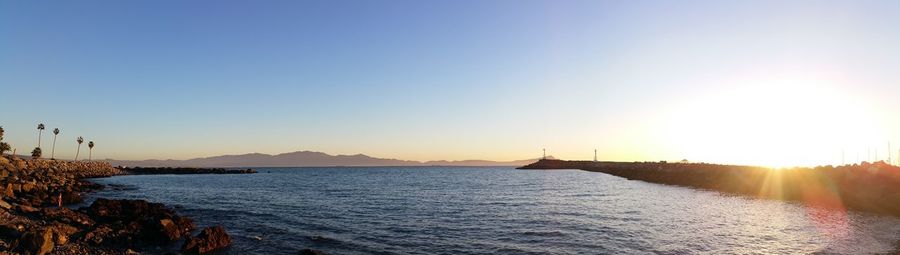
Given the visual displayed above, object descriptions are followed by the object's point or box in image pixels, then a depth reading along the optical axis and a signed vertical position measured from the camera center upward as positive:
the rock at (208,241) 22.42 -4.30
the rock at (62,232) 20.77 -3.79
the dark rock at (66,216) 27.03 -3.71
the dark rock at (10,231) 20.81 -3.51
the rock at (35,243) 18.78 -3.68
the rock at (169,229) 24.66 -3.97
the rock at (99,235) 22.75 -4.06
